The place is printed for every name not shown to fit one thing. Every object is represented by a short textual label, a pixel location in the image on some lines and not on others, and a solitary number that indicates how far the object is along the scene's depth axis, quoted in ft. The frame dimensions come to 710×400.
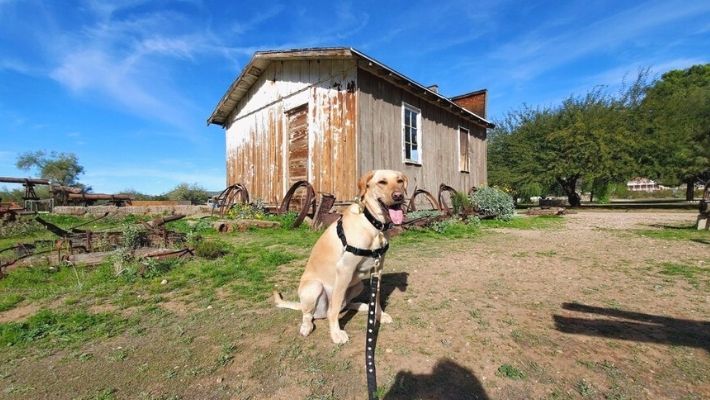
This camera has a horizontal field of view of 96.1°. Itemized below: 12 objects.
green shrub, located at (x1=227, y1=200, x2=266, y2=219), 36.56
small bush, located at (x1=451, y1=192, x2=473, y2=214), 36.50
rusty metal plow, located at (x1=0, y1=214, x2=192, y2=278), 15.66
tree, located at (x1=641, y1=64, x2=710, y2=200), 67.41
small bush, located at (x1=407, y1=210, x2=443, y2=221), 30.09
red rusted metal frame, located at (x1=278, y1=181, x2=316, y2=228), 30.55
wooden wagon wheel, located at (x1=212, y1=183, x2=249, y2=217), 43.62
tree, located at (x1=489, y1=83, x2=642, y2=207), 68.95
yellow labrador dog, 8.80
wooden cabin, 30.83
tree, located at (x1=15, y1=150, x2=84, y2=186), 123.85
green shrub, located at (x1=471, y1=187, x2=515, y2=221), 39.06
